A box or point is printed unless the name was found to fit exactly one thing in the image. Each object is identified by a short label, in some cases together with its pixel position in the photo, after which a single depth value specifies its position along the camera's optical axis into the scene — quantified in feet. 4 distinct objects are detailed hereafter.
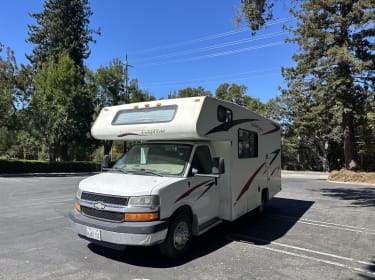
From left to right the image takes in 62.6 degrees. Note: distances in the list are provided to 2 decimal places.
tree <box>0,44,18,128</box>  84.58
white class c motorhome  15.25
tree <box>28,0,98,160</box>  101.04
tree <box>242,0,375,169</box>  62.75
